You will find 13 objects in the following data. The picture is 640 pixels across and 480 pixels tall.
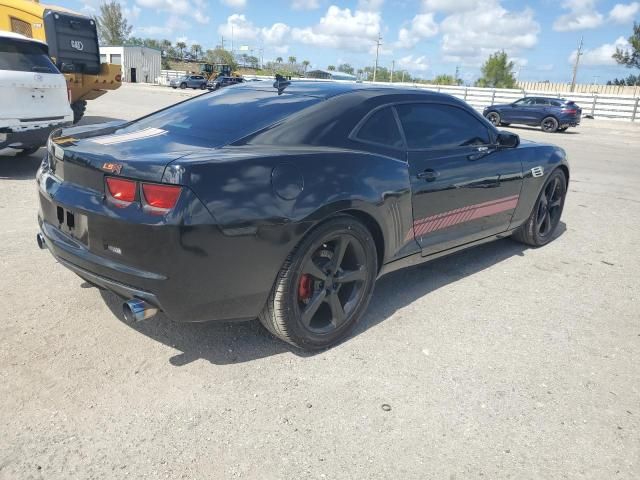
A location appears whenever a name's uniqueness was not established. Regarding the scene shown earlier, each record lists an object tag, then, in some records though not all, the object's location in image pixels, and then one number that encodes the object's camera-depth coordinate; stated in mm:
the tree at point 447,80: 67344
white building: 56250
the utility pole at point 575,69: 64062
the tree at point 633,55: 54156
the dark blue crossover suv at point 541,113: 21031
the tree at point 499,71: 58812
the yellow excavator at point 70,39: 11930
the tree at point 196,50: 106125
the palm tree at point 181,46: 108500
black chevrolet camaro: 2420
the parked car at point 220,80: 38503
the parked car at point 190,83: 47000
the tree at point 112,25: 73750
